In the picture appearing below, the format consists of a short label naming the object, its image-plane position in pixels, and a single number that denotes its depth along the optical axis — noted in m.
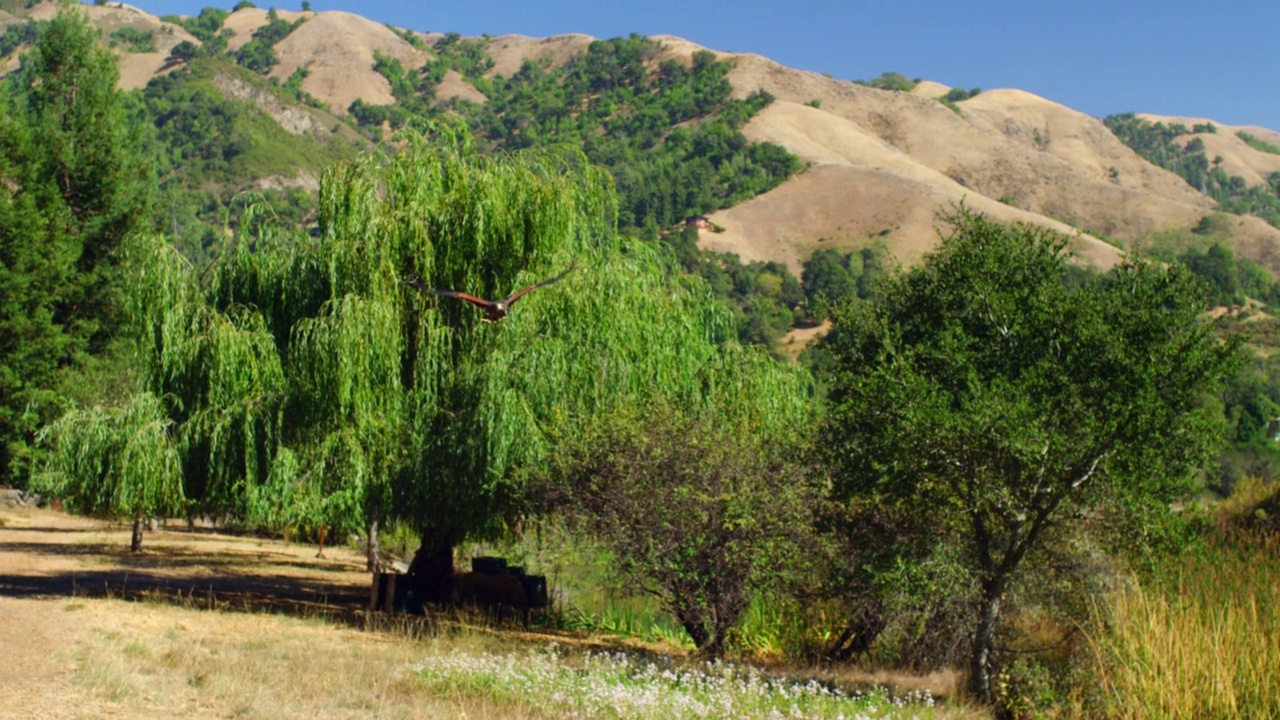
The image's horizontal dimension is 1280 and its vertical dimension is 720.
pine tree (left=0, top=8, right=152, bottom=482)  27.48
